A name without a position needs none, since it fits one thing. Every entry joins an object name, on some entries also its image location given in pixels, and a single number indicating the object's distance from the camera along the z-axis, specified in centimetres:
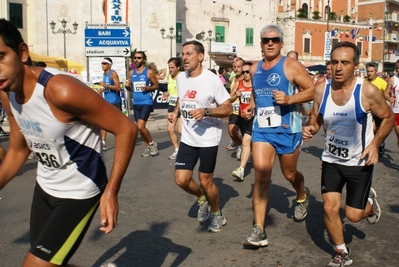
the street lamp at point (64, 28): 3922
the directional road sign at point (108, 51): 1700
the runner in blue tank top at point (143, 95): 1028
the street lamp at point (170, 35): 4681
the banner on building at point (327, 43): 3538
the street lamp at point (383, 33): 7212
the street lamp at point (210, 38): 5059
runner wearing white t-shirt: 542
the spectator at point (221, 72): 2215
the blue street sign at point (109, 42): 1702
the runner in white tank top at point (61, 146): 254
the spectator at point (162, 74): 1677
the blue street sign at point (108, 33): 1702
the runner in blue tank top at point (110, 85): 1102
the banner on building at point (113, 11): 1833
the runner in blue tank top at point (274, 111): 508
